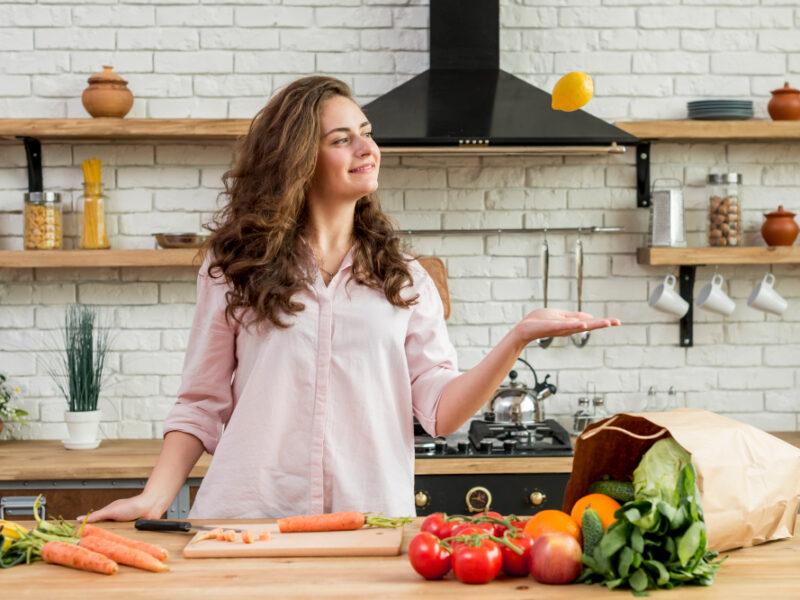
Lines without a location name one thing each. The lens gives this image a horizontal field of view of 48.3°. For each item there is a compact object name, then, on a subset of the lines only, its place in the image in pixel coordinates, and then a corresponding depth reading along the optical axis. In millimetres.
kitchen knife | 1533
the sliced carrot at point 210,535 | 1464
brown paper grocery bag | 1353
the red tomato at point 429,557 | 1270
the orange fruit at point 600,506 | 1351
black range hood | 2789
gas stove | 2783
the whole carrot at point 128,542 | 1376
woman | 1818
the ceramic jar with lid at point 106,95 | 3080
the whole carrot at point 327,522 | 1505
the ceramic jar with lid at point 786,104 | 3170
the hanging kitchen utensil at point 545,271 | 3283
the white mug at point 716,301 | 3248
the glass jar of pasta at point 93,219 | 3174
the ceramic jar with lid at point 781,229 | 3156
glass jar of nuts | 3182
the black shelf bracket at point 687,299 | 3350
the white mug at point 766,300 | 3250
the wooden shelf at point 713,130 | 3092
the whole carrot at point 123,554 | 1337
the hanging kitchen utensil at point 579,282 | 3293
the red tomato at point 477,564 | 1254
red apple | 1257
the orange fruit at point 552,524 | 1311
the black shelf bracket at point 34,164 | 3230
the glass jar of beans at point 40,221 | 3115
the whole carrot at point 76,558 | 1332
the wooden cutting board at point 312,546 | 1404
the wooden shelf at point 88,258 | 3053
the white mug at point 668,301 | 3254
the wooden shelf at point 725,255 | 3123
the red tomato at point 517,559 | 1294
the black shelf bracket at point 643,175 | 3320
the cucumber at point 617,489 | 1404
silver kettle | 3072
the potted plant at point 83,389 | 2994
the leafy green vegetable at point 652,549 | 1216
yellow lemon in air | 1853
